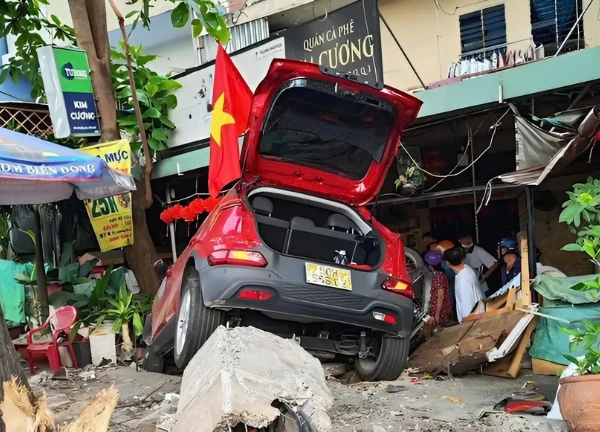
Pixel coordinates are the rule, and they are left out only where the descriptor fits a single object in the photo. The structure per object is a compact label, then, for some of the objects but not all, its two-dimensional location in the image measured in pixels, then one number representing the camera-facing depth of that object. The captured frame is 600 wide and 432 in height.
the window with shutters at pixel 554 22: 9.34
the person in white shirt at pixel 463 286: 7.23
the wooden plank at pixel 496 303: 6.54
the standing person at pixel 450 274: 8.09
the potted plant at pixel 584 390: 3.53
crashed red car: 4.80
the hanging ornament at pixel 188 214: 8.82
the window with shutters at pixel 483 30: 10.13
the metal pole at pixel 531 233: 6.18
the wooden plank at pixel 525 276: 6.02
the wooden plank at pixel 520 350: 5.74
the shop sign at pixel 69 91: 8.58
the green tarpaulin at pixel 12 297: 9.45
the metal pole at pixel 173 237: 9.58
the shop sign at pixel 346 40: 6.98
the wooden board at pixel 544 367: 5.52
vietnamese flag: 5.82
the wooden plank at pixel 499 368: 5.84
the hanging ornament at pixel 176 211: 9.05
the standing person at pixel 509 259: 7.45
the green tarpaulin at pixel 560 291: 5.35
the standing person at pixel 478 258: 9.21
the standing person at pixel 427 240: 9.97
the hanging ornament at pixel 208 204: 8.43
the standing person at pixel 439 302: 7.39
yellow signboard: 8.61
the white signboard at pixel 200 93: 9.05
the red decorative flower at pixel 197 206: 8.70
